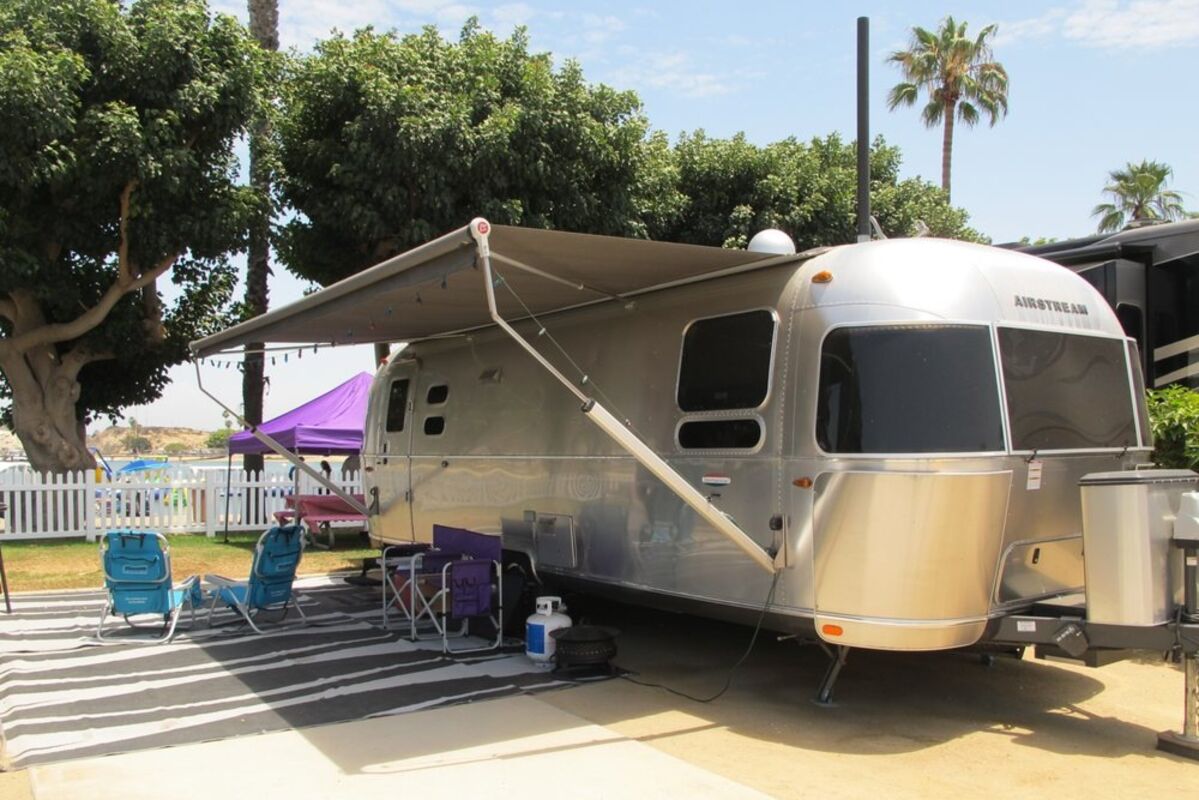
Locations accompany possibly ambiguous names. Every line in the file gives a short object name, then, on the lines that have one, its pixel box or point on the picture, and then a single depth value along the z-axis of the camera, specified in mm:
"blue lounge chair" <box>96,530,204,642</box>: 7809
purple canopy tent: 15336
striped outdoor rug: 5586
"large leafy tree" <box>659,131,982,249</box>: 16266
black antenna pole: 9141
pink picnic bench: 14086
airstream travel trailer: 5234
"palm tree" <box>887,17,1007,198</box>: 28594
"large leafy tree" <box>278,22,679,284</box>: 13117
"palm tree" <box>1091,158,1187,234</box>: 34094
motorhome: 8109
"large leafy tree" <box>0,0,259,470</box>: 12477
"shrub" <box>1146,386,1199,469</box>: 7461
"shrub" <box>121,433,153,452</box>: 110312
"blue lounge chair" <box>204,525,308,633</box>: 8188
